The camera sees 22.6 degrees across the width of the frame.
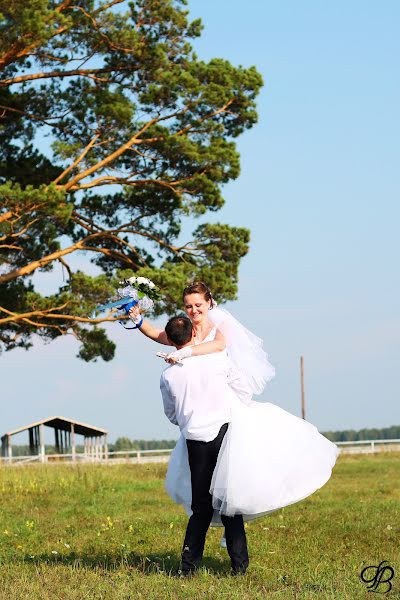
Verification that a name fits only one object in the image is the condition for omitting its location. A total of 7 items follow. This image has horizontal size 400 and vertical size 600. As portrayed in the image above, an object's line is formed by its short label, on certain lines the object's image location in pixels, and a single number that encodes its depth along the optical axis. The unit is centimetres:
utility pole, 4600
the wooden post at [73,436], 3932
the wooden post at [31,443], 4134
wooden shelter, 3934
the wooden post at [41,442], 3897
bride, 695
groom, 701
